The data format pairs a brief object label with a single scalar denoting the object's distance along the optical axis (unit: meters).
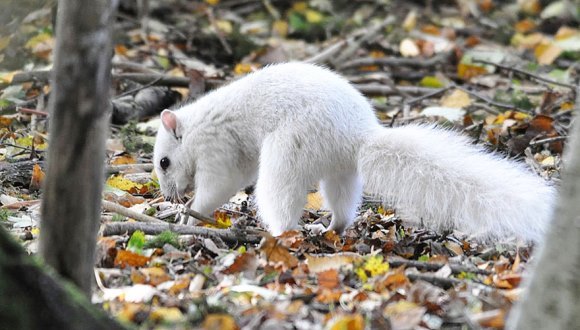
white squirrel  7.67
